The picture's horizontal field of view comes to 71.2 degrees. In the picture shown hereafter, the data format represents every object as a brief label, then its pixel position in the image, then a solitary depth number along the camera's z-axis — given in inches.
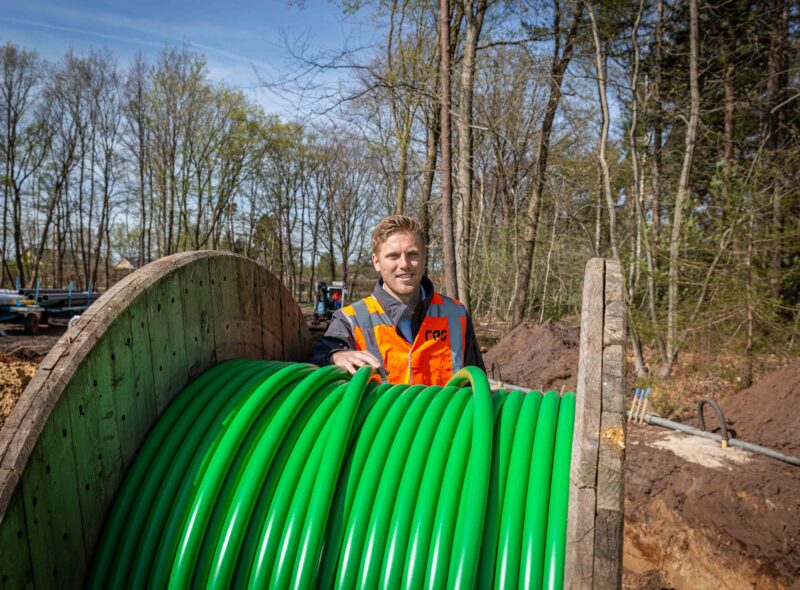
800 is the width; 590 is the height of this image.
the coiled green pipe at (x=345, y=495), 66.7
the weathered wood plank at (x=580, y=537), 53.9
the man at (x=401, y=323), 120.9
